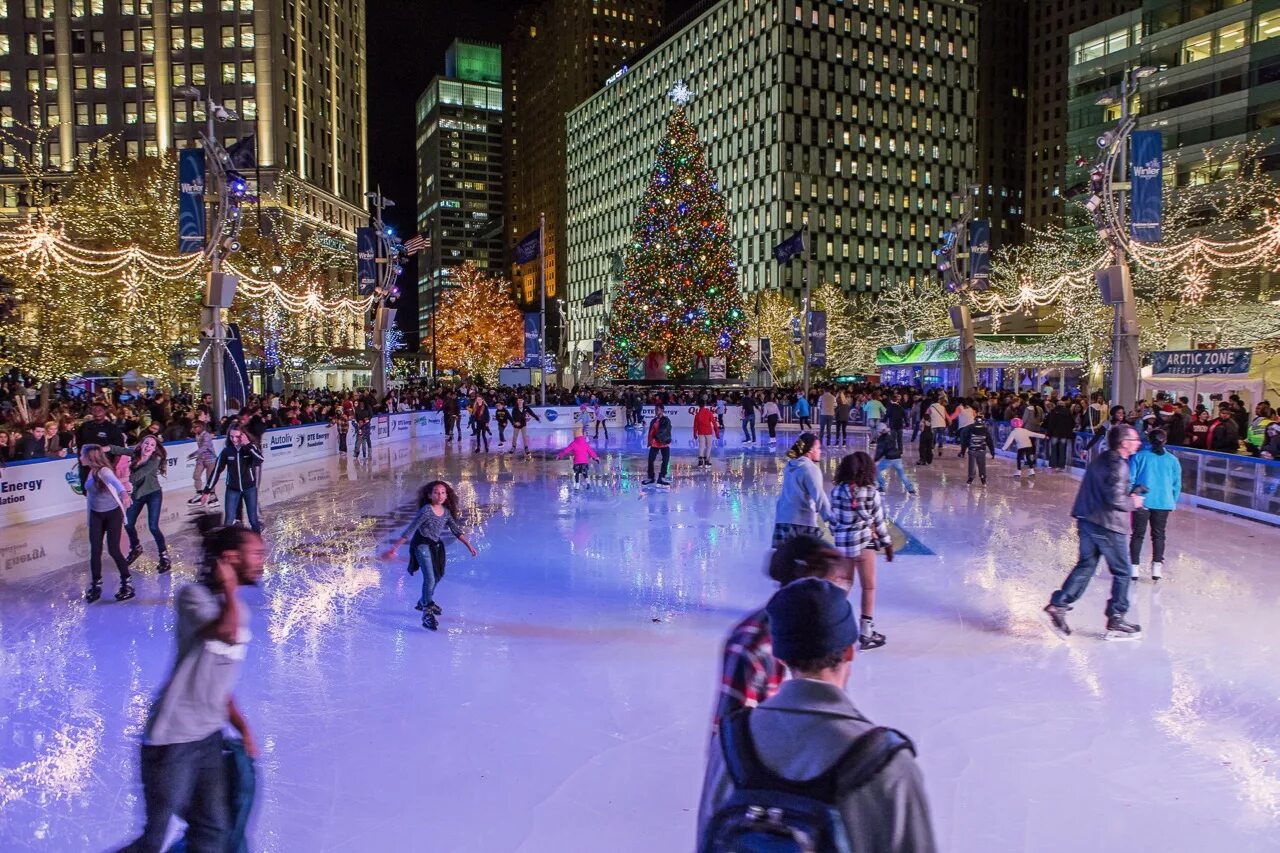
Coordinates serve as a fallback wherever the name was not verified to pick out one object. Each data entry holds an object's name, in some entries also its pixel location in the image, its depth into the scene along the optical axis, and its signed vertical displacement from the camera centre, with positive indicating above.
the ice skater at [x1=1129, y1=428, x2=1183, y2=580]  8.18 -0.99
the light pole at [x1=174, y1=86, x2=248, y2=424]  17.31 +2.78
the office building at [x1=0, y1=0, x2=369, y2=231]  70.50 +25.73
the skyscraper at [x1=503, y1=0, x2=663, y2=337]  134.88 +49.41
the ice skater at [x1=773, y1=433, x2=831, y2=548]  6.34 -0.85
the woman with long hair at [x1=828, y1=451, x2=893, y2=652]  6.17 -0.95
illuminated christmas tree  42.44 +5.33
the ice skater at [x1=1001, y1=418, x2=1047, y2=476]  16.78 -1.25
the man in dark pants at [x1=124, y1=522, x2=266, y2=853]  2.82 -1.08
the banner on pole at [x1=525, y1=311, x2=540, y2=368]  33.56 +1.70
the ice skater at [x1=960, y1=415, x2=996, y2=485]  16.14 -1.19
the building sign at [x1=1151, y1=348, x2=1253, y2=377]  19.48 +0.33
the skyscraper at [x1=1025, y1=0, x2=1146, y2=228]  119.06 +40.38
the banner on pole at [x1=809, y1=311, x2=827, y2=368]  31.31 +1.50
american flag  29.87 +4.77
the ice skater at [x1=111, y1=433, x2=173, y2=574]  8.62 -0.98
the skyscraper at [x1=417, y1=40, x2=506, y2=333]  170.25 +44.60
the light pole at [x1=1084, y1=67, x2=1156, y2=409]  16.67 +2.89
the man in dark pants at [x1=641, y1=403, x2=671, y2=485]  15.61 -1.00
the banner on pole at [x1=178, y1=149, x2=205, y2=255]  16.34 +3.53
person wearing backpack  1.47 -0.69
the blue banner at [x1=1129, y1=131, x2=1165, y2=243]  15.80 +3.45
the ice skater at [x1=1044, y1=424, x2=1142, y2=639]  6.39 -1.05
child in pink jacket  15.66 -1.24
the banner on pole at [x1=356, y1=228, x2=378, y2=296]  27.94 +3.89
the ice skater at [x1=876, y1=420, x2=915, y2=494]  13.10 -1.09
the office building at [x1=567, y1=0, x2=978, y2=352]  87.56 +26.19
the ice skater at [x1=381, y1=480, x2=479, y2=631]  6.96 -1.21
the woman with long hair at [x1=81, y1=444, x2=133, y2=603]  7.39 -1.07
